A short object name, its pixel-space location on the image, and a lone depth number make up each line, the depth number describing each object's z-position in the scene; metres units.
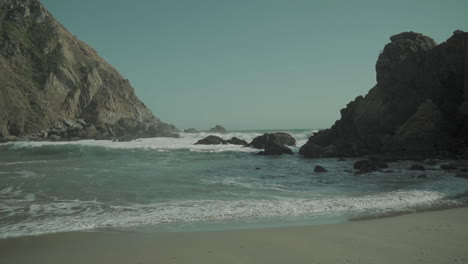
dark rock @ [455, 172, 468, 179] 15.49
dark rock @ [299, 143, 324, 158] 30.14
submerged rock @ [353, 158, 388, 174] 19.50
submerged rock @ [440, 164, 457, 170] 18.41
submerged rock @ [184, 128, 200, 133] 108.75
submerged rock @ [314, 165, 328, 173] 19.77
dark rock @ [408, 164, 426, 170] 19.04
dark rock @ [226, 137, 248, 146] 49.22
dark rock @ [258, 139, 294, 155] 33.53
